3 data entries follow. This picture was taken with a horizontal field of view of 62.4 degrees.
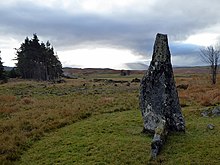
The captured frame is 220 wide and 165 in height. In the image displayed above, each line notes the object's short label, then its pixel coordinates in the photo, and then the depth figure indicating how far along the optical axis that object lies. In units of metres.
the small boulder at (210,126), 9.35
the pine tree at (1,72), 42.82
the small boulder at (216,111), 11.43
